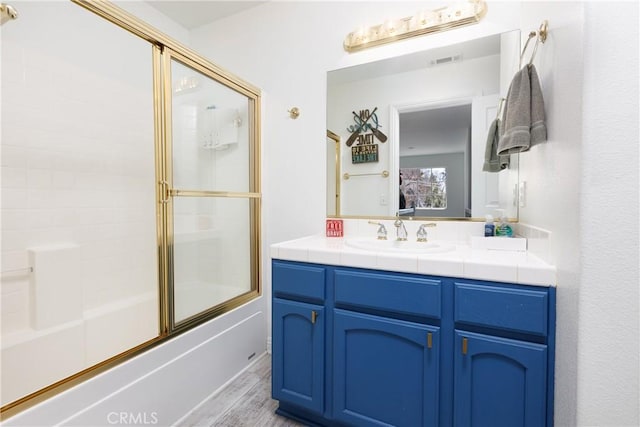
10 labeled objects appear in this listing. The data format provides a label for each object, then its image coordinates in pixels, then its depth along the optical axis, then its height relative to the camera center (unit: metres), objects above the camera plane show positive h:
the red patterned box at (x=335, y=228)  1.93 -0.15
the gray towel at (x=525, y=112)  1.08 +0.35
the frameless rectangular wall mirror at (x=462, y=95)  1.52 +0.63
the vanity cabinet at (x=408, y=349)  1.02 -0.59
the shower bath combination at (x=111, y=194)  1.59 +0.08
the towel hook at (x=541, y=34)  1.10 +0.67
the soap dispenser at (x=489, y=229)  1.51 -0.12
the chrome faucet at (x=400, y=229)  1.76 -0.14
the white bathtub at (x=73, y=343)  1.53 -0.83
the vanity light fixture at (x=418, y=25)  1.59 +1.06
